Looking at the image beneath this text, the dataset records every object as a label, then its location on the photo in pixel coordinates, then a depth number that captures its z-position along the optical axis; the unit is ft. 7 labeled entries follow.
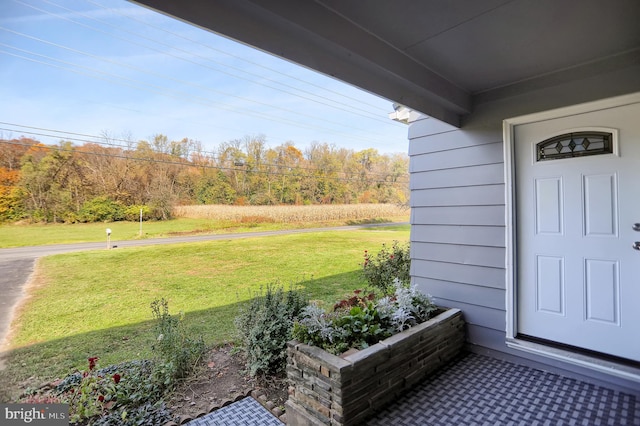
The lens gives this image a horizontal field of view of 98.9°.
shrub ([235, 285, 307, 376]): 7.84
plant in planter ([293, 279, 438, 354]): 5.85
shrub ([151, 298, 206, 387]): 7.47
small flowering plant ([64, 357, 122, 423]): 6.18
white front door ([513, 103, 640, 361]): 6.09
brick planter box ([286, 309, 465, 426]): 4.92
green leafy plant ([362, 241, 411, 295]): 14.10
